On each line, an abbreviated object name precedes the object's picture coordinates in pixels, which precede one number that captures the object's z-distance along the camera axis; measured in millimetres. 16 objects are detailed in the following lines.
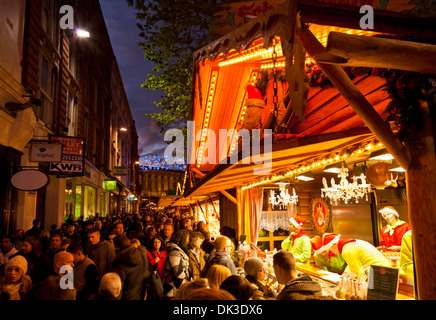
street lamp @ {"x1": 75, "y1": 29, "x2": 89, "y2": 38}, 12516
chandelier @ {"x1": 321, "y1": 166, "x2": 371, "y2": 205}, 8043
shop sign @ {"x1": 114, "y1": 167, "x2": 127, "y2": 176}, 29294
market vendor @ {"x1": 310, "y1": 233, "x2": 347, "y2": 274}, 7811
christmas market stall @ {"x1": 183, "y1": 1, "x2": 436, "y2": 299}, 2545
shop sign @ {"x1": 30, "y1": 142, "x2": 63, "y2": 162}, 9500
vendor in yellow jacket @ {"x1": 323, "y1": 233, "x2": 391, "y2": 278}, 5442
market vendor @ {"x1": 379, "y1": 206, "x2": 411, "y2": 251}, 6673
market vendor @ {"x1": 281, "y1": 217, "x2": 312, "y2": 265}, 8266
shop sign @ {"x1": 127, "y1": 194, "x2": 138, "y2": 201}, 43394
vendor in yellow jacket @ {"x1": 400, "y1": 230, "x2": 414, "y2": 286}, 4160
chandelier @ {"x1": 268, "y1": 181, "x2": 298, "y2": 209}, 10055
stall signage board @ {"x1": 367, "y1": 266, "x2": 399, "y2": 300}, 3098
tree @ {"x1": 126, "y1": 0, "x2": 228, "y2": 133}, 13953
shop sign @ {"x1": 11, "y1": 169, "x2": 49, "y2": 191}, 7996
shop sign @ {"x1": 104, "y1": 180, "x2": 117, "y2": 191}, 25823
